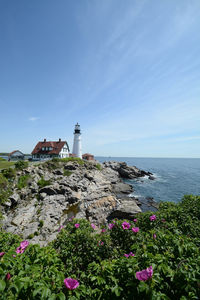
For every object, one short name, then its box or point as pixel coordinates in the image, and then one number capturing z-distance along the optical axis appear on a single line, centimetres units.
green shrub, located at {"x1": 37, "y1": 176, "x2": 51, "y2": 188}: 2348
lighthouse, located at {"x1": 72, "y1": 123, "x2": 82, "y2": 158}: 5046
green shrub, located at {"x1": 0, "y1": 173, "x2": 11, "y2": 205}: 1649
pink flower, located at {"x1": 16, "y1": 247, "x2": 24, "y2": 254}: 362
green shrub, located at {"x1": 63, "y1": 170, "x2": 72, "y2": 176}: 3092
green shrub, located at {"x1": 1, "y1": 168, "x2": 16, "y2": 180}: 2039
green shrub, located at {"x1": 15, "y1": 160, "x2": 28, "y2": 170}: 2398
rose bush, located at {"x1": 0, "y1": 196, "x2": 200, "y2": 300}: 228
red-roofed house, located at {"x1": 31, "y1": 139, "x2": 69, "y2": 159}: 4397
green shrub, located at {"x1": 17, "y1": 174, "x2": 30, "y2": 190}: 2040
